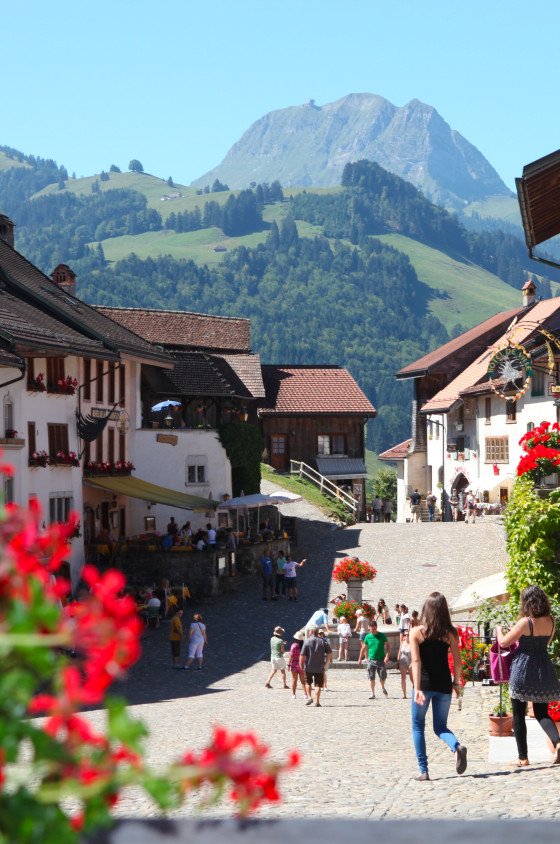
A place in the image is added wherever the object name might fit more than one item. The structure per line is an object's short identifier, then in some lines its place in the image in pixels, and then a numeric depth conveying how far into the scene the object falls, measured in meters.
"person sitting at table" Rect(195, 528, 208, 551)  44.25
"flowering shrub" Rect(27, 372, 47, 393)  38.53
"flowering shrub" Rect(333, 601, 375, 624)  33.38
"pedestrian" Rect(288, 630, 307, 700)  26.58
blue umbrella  53.81
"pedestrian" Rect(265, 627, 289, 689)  28.83
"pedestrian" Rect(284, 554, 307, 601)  42.91
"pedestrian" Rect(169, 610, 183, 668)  31.91
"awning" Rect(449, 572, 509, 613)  27.29
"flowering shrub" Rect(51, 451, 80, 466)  39.94
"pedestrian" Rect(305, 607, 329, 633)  29.44
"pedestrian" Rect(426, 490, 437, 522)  66.31
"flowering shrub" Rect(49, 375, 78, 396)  40.75
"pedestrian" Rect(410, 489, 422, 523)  68.44
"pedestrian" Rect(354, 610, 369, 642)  31.66
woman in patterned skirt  12.78
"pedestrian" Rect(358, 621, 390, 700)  26.08
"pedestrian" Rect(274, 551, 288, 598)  43.50
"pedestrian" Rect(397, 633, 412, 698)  26.73
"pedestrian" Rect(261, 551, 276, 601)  43.53
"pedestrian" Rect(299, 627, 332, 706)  25.00
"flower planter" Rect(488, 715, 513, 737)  16.31
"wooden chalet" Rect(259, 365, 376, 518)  79.75
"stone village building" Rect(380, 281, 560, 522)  63.93
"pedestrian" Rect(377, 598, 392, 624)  33.66
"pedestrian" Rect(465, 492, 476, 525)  60.34
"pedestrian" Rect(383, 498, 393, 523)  73.50
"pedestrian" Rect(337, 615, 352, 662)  32.78
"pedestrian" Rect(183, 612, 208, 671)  31.12
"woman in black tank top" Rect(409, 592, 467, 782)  12.61
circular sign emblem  27.38
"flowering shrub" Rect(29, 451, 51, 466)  38.06
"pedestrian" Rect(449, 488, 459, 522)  67.82
